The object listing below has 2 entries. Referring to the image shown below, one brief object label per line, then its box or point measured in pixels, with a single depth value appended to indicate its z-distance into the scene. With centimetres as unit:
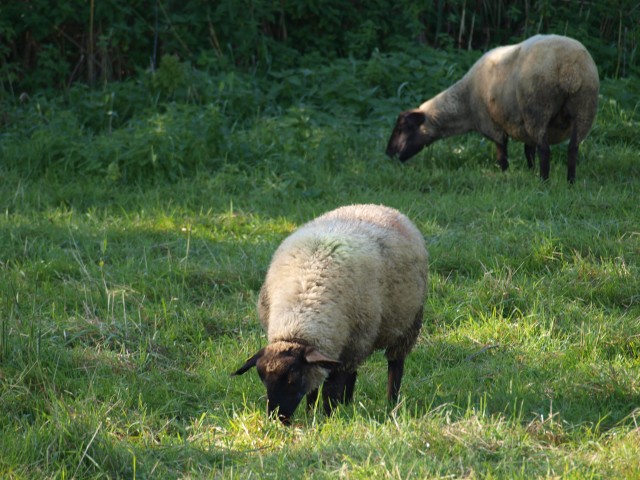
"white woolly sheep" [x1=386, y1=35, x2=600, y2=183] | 1720
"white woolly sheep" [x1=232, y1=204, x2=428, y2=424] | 870
